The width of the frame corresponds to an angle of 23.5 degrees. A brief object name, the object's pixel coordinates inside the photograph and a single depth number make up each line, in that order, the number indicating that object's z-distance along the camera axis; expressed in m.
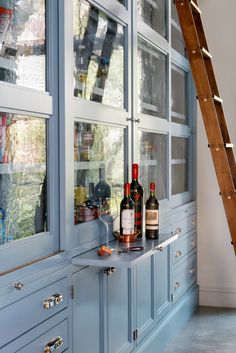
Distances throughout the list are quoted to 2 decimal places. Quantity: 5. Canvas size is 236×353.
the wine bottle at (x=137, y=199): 2.87
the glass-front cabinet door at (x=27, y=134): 1.88
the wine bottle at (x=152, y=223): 2.85
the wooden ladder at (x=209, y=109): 3.21
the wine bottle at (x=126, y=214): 2.63
